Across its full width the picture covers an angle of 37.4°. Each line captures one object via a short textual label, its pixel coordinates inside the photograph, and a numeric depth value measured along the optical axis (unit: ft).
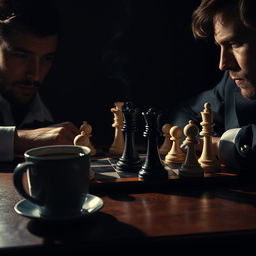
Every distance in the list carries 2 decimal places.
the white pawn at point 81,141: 4.14
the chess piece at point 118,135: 5.01
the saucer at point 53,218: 2.66
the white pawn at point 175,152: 4.43
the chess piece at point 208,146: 4.04
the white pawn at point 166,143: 4.96
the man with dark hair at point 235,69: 4.29
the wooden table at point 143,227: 2.43
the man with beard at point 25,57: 6.68
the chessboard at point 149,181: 3.56
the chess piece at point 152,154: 3.67
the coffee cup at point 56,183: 2.64
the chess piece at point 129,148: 4.10
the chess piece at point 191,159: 3.73
